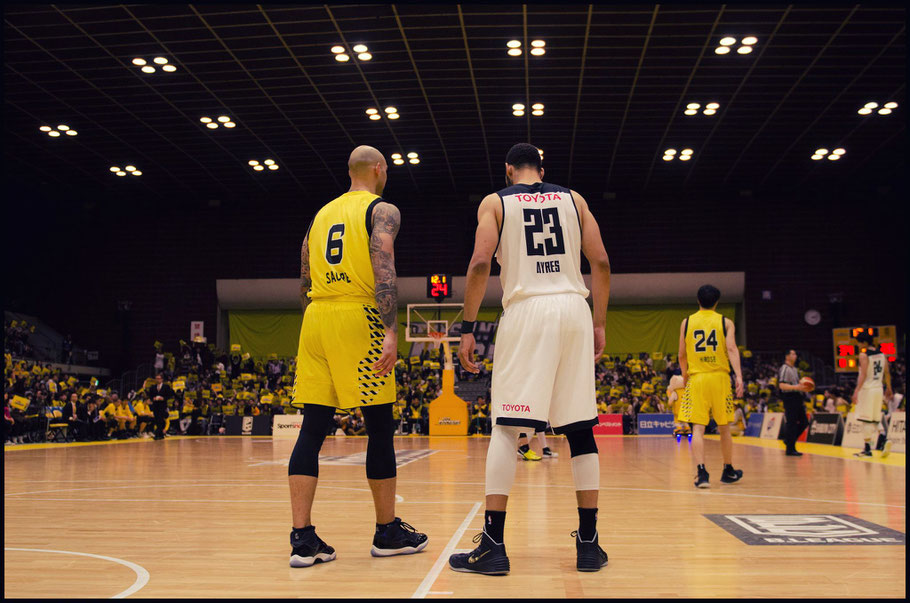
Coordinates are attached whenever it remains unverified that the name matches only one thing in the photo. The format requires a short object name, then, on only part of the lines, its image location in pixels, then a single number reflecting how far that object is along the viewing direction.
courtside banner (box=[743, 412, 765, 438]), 21.08
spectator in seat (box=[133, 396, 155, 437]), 22.09
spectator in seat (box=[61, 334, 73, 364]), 28.52
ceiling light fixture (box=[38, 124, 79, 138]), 22.14
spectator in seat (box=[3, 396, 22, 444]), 17.78
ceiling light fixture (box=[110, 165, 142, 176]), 26.21
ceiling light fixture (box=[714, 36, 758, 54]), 16.86
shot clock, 20.39
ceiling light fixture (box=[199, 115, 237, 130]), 21.62
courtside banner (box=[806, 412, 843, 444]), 15.94
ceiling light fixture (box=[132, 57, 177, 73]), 17.83
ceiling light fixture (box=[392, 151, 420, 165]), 24.84
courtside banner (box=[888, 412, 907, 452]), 13.13
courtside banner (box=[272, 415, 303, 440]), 23.00
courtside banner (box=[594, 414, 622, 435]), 23.59
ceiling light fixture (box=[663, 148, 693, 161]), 24.59
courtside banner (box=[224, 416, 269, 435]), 24.41
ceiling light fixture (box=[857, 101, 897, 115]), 20.86
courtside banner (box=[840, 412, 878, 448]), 14.55
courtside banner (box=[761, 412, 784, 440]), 19.22
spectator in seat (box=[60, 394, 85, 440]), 19.77
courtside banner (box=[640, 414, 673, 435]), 23.48
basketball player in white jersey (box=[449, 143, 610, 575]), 3.76
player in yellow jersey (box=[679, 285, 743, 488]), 7.92
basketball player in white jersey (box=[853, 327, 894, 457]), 11.84
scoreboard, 24.66
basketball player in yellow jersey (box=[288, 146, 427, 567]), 3.99
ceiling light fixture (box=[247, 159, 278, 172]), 25.70
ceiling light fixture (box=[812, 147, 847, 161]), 24.50
